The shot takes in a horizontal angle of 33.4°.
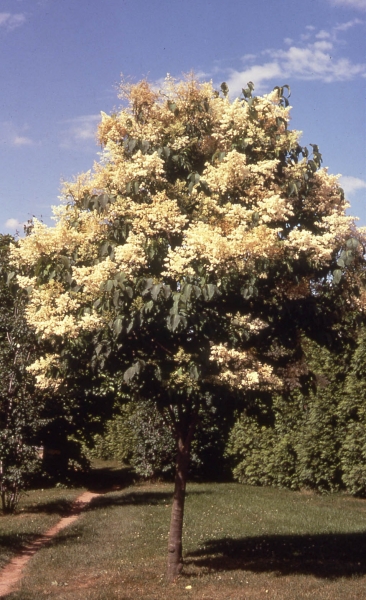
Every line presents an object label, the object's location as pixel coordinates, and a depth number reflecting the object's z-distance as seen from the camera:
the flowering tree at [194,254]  7.84
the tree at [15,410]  18.09
